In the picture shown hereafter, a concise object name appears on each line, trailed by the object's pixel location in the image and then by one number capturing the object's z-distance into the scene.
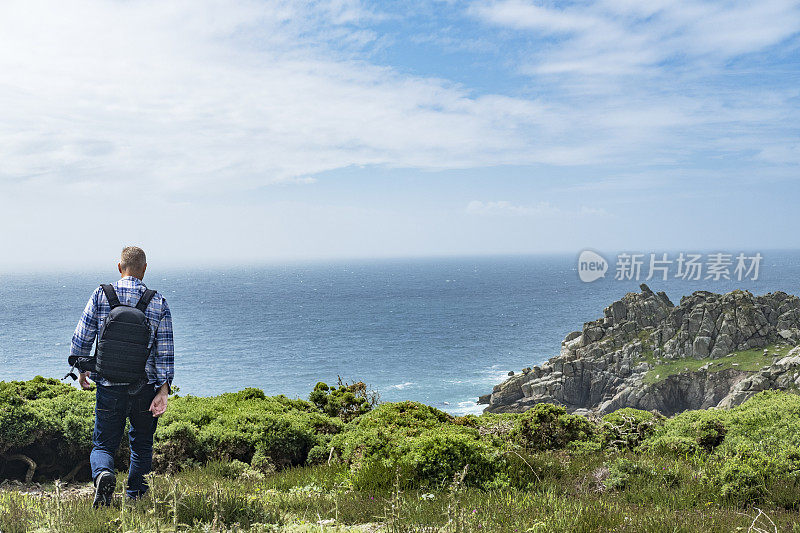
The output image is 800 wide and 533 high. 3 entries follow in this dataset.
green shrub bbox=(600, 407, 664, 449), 8.30
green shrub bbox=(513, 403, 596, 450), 8.27
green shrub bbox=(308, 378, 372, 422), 11.20
